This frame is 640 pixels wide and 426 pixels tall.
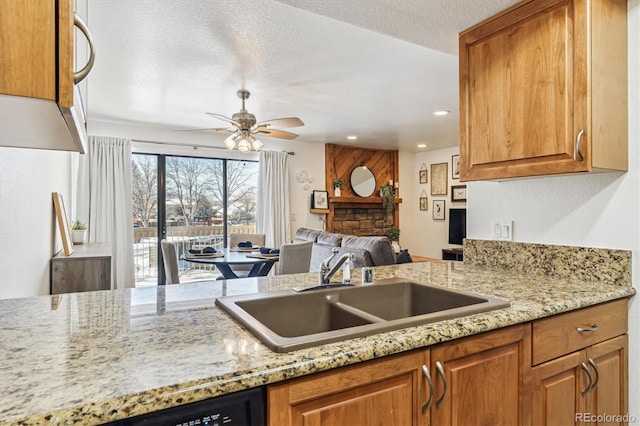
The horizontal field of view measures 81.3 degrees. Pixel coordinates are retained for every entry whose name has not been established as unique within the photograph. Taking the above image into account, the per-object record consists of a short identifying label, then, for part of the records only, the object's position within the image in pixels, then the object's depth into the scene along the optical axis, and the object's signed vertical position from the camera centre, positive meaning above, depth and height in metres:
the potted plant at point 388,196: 6.98 +0.31
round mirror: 6.86 +0.58
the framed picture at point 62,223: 2.66 -0.07
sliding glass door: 5.29 +0.12
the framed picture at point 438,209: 7.07 +0.06
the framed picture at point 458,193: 6.61 +0.35
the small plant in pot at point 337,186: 6.54 +0.47
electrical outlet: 1.92 -0.09
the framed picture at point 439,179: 7.02 +0.64
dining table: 3.50 -0.45
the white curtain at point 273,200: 5.84 +0.21
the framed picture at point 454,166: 6.73 +0.83
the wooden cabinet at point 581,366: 1.22 -0.55
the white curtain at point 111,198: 4.75 +0.20
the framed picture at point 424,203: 7.39 +0.19
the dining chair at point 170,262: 3.48 -0.46
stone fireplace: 6.69 -0.15
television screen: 6.47 -0.23
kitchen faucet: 1.50 -0.23
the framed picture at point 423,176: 7.41 +0.73
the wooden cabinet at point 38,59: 0.58 +0.25
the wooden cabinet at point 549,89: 1.39 +0.50
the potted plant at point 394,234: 7.09 -0.41
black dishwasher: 0.67 -0.38
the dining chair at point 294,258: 3.56 -0.45
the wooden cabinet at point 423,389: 0.81 -0.44
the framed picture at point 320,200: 6.36 +0.22
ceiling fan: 3.59 +0.87
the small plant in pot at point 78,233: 3.34 -0.18
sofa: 3.82 -0.39
